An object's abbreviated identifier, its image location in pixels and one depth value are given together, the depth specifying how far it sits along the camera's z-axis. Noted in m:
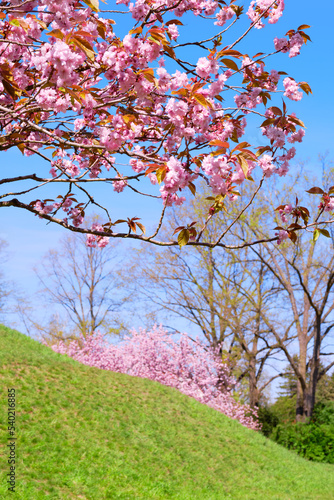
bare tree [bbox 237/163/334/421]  17.55
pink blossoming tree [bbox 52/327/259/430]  17.83
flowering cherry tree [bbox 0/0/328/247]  2.84
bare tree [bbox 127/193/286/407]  19.81
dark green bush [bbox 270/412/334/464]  16.11
